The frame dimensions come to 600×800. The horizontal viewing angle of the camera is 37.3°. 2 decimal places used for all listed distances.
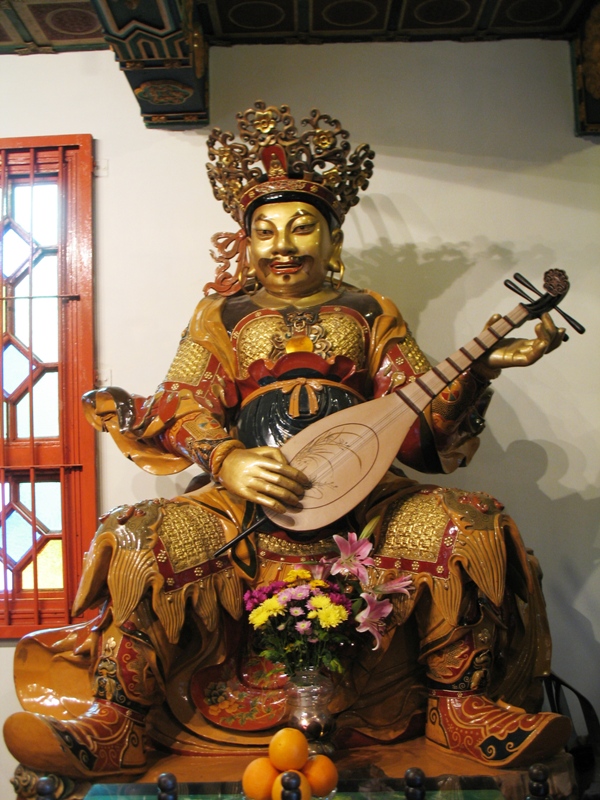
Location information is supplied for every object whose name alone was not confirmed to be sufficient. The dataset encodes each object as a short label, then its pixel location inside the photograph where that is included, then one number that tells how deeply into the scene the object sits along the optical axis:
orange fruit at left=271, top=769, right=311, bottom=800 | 1.57
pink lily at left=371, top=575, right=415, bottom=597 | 2.12
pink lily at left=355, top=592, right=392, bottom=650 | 2.05
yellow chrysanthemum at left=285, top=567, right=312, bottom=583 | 2.14
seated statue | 2.13
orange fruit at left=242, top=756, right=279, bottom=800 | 1.63
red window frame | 3.08
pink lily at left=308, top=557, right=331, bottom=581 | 2.15
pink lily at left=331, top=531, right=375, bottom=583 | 2.11
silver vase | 2.01
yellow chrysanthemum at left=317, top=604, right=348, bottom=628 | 2.00
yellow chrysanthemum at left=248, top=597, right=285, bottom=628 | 2.04
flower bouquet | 2.03
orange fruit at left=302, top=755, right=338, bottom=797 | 1.64
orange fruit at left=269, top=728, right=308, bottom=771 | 1.64
